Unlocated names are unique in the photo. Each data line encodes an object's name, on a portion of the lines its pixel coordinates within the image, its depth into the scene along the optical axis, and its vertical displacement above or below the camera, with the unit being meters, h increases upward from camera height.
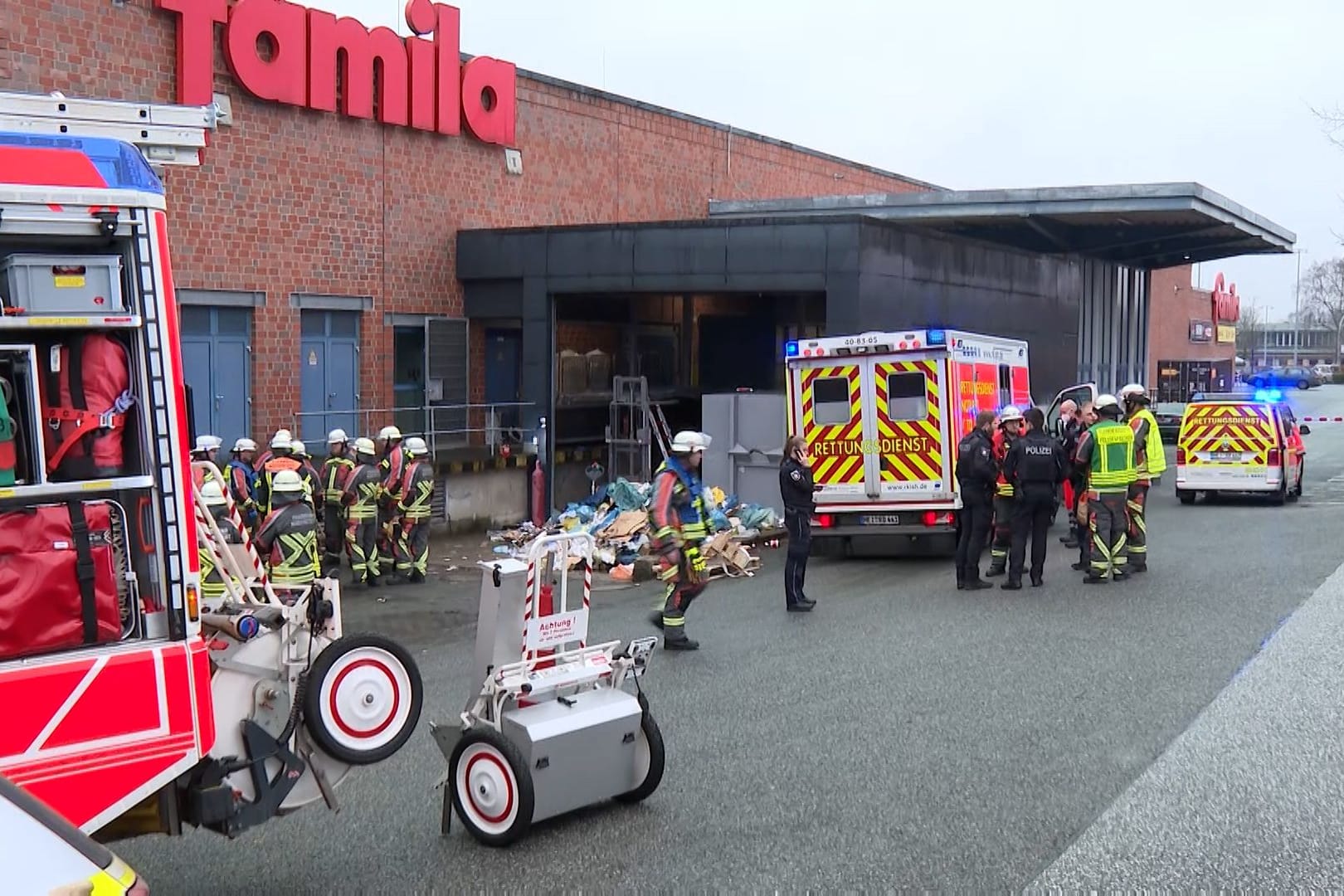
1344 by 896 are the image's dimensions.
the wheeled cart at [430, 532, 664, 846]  6.25 -1.64
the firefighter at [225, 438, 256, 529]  15.35 -1.19
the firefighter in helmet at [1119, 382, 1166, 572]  14.02 -0.84
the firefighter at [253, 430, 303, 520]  14.55 -0.94
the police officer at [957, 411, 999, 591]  13.68 -1.23
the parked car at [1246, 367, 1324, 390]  75.69 +0.61
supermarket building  19.14 +2.27
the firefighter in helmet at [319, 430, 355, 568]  16.23 -1.34
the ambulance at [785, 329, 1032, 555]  15.81 -0.53
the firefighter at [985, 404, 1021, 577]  14.70 -1.38
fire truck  4.39 -0.40
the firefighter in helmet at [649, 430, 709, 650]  10.55 -1.16
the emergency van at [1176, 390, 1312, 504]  21.50 -1.02
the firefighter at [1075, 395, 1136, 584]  13.73 -1.11
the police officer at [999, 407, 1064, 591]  13.67 -1.08
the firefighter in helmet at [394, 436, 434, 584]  15.74 -1.58
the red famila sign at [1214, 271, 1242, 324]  62.53 +4.00
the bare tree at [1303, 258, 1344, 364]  121.94 +9.10
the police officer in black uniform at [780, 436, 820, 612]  12.60 -1.32
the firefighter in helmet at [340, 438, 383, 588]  15.42 -1.58
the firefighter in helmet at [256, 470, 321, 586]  11.84 -1.41
